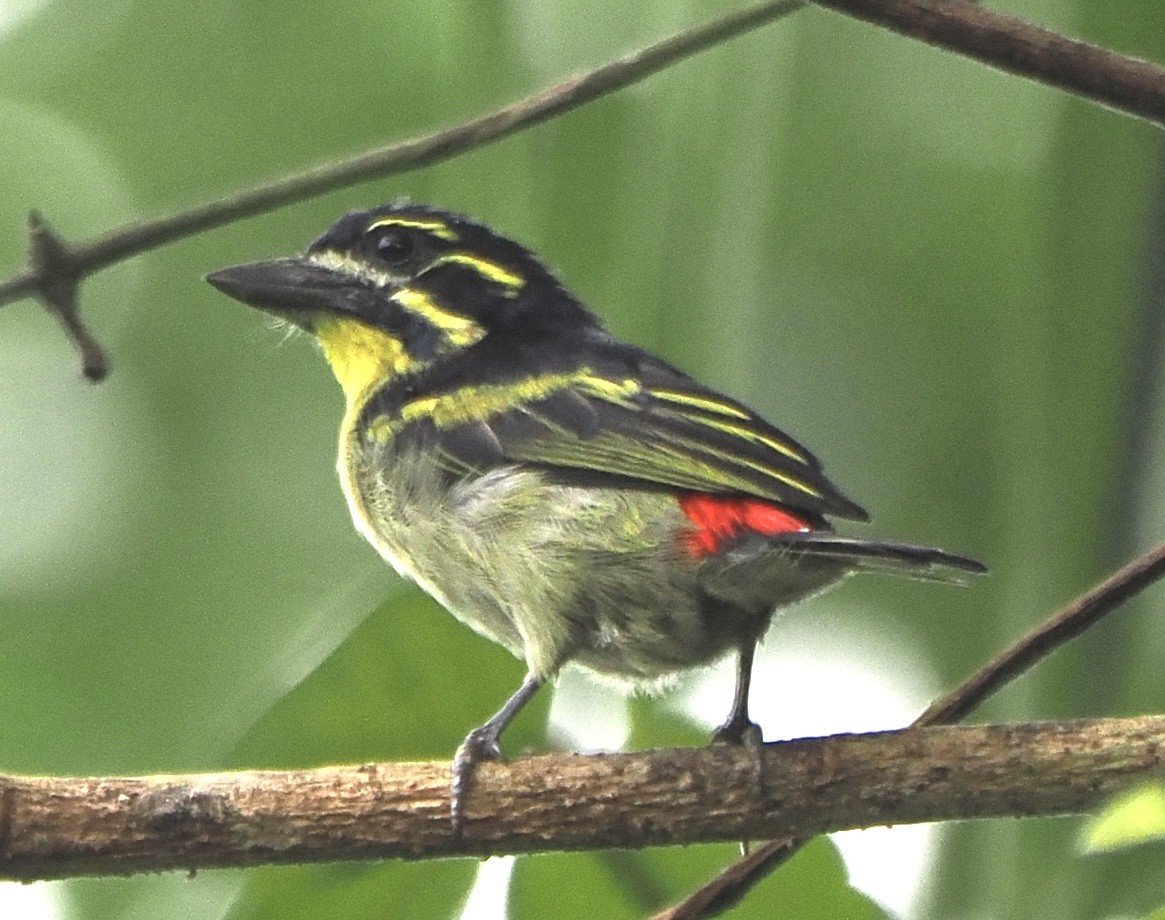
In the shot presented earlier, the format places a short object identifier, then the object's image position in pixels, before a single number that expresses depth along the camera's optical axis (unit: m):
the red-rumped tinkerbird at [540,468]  5.94
